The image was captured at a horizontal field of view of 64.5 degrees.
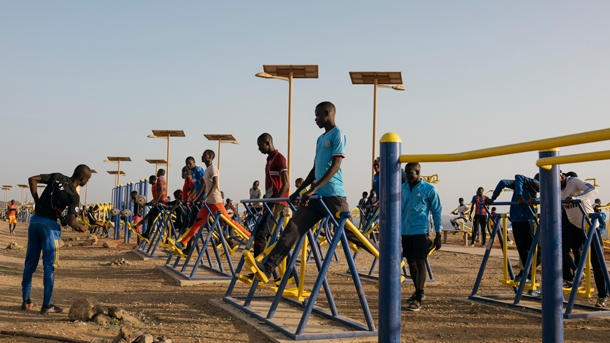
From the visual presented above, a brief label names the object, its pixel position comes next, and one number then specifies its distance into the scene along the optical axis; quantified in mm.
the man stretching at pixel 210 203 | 7273
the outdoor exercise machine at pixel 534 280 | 4828
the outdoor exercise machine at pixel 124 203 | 16259
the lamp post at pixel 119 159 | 30581
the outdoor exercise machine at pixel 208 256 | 6804
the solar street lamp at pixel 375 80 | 15859
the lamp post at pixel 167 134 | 22484
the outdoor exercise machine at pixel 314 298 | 3596
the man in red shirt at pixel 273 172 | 5781
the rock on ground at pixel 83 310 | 4289
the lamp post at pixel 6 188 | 64938
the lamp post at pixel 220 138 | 24766
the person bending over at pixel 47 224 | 4832
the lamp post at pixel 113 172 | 35066
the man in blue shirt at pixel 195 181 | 7827
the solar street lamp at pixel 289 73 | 14570
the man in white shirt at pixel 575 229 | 5461
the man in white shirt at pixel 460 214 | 19625
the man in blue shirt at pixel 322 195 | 3969
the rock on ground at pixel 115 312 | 4326
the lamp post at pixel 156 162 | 30109
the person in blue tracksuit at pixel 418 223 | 5305
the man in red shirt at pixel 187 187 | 9391
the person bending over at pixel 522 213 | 5875
